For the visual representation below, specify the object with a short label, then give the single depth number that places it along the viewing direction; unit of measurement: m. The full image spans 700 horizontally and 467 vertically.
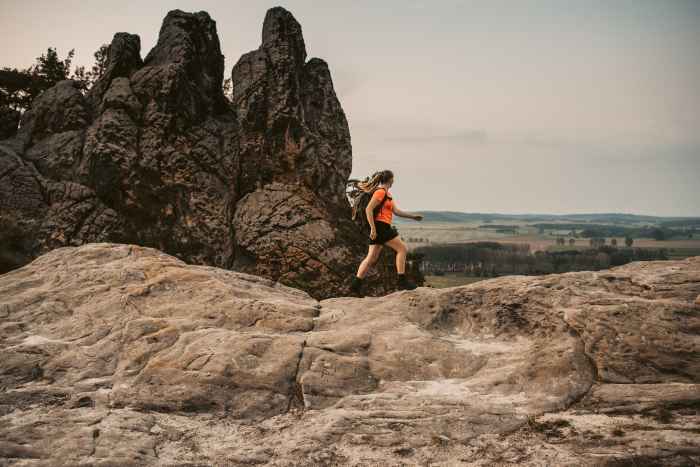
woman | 12.62
